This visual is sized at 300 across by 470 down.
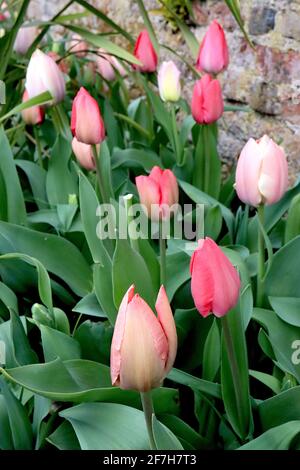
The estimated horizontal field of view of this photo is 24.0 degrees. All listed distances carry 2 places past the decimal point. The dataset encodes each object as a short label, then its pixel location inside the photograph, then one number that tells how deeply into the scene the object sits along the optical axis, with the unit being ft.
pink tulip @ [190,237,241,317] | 2.46
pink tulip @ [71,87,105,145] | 3.58
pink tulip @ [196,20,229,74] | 4.81
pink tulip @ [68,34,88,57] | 7.46
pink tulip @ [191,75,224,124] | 4.40
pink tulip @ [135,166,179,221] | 3.41
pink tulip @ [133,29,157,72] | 5.45
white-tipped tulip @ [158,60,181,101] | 4.99
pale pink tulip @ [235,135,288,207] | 3.32
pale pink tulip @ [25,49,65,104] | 4.72
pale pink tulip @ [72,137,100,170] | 4.25
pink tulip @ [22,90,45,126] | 5.29
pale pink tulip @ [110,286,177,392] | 2.17
